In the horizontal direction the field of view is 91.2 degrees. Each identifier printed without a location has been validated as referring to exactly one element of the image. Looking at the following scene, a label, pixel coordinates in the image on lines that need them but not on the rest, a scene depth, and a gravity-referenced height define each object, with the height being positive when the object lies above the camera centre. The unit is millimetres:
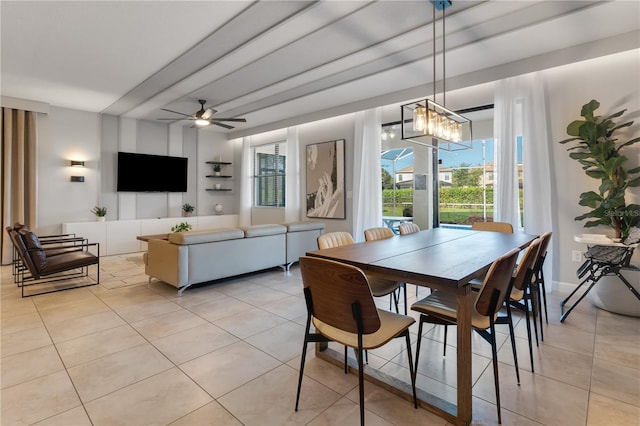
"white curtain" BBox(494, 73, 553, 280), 3750 +814
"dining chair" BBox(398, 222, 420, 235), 3417 -159
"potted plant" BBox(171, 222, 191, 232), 5735 -241
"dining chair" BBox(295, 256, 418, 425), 1458 -475
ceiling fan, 5141 +1622
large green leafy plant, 3113 +441
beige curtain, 5266 +775
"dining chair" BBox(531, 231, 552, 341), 2452 -456
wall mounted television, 6656 +944
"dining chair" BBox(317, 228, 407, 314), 2506 -262
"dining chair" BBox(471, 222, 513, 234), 3564 -146
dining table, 1612 -305
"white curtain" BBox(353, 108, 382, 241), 5328 +739
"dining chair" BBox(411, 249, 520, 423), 1636 -573
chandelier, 2486 +790
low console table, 5891 -309
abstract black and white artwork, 5984 +689
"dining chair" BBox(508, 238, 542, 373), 2002 -430
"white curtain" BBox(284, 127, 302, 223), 6734 +851
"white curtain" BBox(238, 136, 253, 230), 7930 +809
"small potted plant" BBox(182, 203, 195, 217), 7535 +140
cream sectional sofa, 3747 -508
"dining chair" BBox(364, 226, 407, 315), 3055 -201
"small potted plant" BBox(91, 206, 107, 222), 6180 +60
